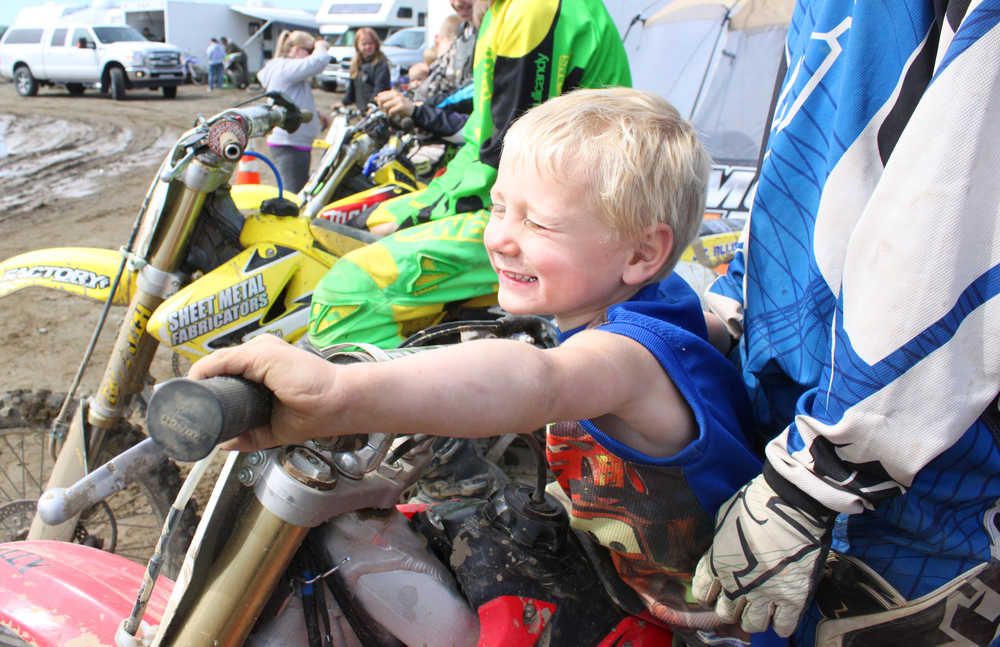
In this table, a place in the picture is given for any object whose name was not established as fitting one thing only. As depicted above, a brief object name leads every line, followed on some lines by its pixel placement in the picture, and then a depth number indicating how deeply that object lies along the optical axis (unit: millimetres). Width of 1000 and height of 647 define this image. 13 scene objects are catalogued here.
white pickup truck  19094
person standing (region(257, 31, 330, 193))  7066
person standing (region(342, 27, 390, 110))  8328
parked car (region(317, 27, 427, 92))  22484
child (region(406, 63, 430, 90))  8241
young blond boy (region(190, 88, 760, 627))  1001
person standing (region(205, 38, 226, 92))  24406
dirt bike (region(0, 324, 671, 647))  1108
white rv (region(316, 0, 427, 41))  29438
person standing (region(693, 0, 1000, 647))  924
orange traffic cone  5922
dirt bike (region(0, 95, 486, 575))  2615
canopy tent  7504
